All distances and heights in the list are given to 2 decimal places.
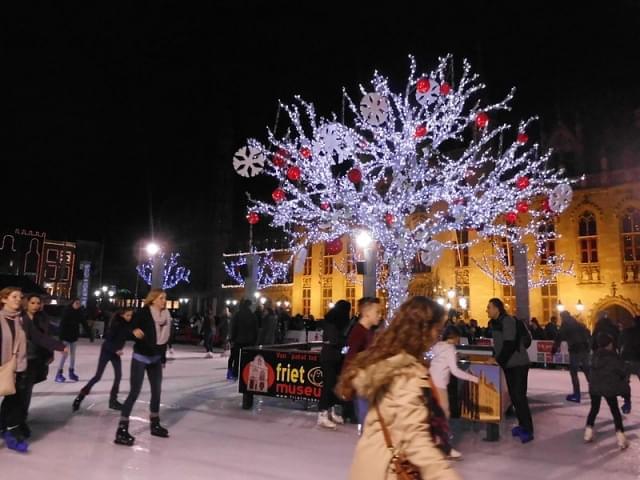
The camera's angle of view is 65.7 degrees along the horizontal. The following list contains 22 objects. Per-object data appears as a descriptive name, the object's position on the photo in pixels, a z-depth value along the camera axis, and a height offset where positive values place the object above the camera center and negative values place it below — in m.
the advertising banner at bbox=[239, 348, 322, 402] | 6.95 -0.81
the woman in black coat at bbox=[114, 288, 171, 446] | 5.36 -0.42
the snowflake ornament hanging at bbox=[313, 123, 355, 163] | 10.66 +3.86
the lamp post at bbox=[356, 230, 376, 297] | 10.48 +1.19
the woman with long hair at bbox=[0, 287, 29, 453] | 4.78 -0.44
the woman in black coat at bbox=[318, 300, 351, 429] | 6.52 -0.41
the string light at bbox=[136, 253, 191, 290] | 41.94 +3.80
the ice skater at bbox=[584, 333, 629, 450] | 5.64 -0.61
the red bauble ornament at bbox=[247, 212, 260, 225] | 12.34 +2.48
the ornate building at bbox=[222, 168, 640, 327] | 22.67 +2.90
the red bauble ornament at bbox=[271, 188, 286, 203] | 11.30 +2.76
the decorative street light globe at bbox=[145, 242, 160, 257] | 14.46 +1.91
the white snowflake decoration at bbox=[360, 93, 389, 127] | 9.77 +4.14
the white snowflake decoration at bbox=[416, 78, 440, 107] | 9.45 +4.39
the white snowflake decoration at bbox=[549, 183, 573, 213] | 14.09 +3.59
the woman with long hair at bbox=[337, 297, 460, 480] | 1.95 -0.31
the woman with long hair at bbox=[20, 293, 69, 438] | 5.24 -0.45
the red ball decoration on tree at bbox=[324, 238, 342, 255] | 11.47 +1.69
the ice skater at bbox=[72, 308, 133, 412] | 6.93 -0.58
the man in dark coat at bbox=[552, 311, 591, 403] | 8.86 -0.37
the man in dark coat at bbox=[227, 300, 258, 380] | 9.67 -0.23
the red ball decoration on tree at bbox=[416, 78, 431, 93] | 9.20 +4.32
